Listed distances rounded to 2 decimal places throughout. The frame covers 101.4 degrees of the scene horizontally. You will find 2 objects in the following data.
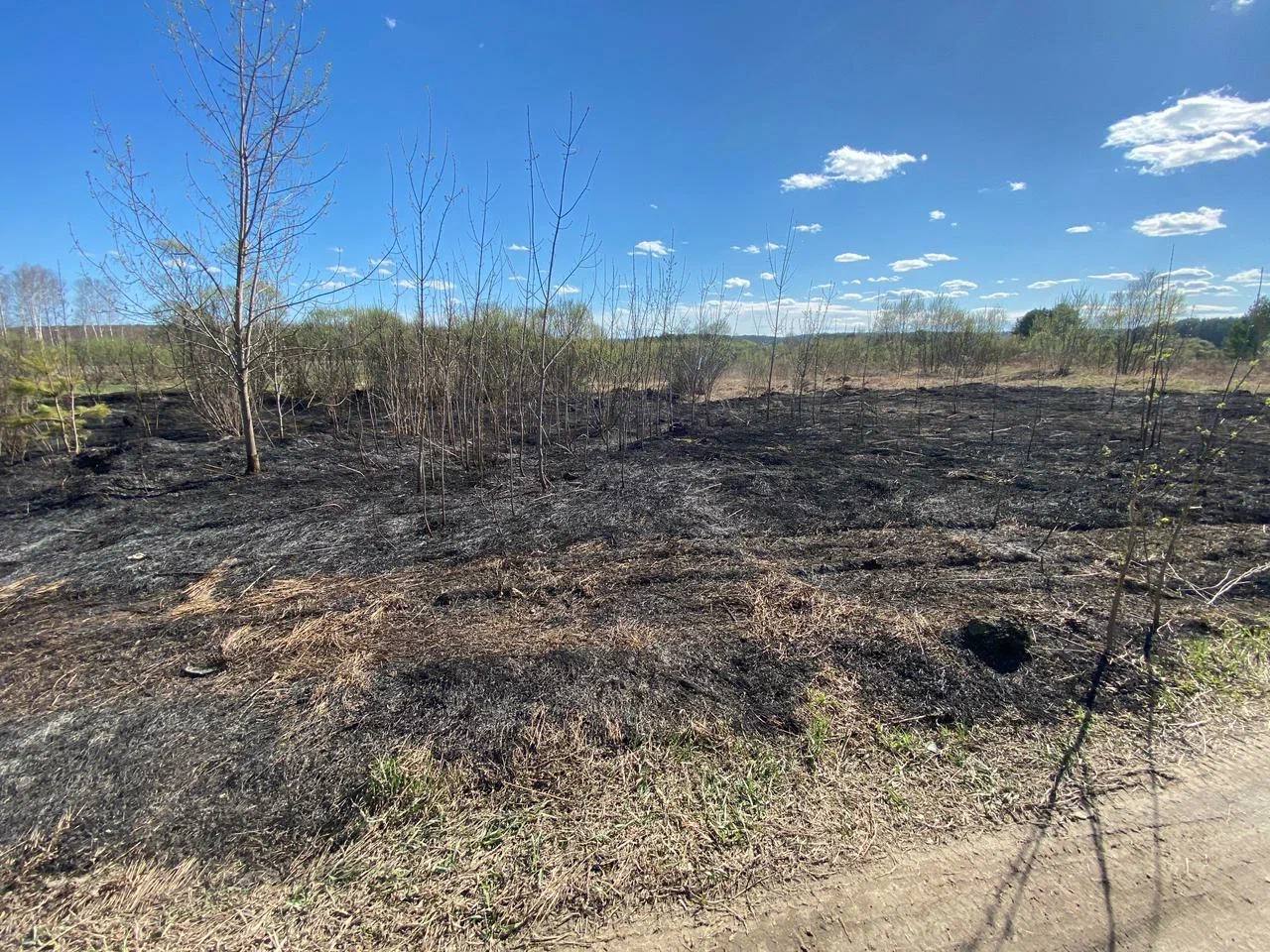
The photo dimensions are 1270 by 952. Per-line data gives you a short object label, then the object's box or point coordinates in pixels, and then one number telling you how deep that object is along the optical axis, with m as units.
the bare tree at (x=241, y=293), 5.21
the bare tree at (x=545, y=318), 4.76
